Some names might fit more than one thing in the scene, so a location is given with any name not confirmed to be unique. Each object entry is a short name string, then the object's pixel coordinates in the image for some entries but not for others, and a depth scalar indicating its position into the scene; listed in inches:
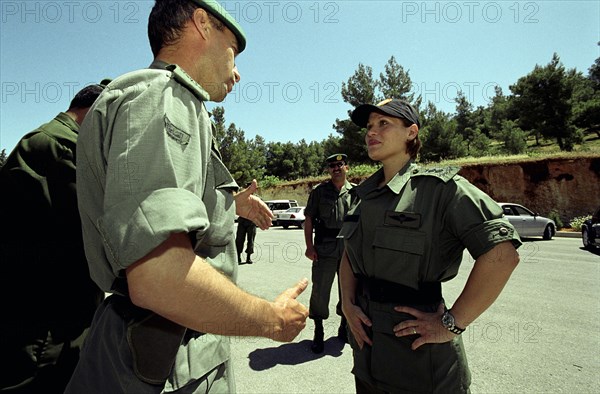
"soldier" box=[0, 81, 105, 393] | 54.4
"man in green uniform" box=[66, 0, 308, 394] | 31.2
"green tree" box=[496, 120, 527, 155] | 1402.6
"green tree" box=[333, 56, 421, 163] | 1520.7
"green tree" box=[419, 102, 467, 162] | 1396.4
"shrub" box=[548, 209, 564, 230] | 690.8
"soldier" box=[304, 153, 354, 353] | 161.2
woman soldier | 62.1
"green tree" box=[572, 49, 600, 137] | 1270.9
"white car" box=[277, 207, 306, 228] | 852.0
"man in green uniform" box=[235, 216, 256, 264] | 377.5
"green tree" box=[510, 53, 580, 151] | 1255.5
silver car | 546.6
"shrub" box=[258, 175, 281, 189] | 1467.5
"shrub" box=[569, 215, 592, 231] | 677.4
